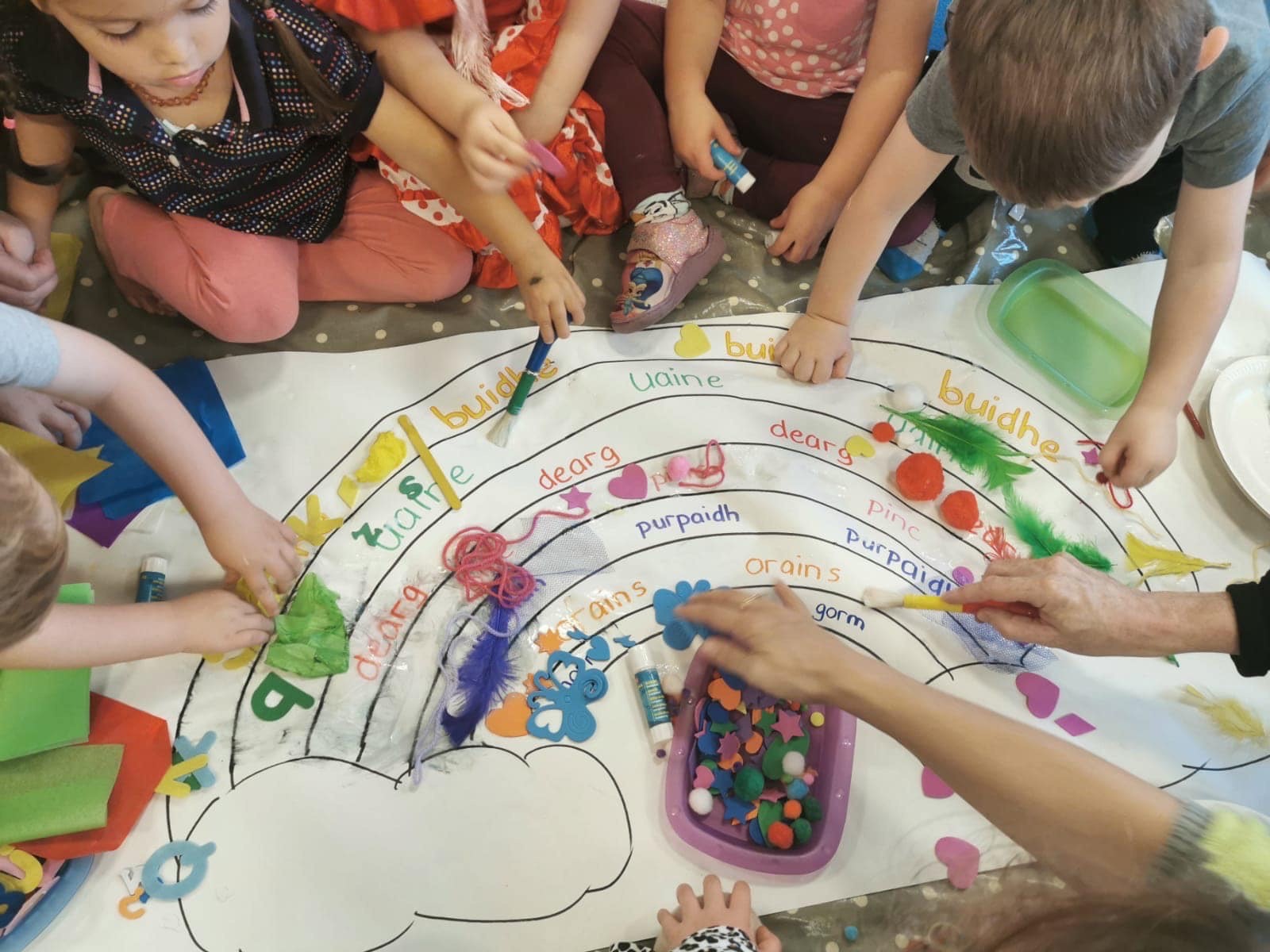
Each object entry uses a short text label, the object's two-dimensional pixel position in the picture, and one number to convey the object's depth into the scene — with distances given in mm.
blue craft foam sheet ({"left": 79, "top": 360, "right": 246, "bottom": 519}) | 783
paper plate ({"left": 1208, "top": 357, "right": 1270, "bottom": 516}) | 850
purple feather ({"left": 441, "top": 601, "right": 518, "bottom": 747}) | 734
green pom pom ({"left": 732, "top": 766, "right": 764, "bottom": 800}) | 714
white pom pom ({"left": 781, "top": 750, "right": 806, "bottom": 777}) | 725
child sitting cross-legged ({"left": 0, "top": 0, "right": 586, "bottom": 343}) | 647
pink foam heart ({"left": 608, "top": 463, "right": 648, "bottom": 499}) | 819
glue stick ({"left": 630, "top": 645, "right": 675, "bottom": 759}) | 731
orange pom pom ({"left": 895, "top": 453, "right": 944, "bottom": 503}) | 824
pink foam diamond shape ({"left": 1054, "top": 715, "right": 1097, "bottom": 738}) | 766
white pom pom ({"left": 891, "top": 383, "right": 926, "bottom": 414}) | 864
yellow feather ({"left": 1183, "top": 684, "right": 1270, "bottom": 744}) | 774
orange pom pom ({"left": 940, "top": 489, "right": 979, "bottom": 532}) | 824
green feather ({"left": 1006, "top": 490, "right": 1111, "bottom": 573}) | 824
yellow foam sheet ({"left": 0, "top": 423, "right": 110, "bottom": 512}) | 752
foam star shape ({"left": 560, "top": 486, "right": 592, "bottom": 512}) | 812
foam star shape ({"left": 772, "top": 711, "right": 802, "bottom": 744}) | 738
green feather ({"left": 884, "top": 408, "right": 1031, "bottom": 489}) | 852
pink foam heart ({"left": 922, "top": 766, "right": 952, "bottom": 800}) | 738
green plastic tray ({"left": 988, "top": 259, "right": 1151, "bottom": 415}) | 887
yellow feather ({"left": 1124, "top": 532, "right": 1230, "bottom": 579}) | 822
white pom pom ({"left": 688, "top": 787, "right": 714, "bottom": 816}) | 712
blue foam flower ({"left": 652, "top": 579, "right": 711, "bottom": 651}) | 771
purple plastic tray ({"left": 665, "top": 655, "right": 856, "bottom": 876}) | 710
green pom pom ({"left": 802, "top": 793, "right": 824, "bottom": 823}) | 721
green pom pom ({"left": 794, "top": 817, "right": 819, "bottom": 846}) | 713
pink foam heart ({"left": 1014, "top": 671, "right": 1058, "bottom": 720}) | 772
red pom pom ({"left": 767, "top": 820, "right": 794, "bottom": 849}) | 711
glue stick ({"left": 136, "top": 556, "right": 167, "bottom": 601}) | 748
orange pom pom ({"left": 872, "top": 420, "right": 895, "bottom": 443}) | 853
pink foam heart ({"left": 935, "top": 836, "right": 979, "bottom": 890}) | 724
